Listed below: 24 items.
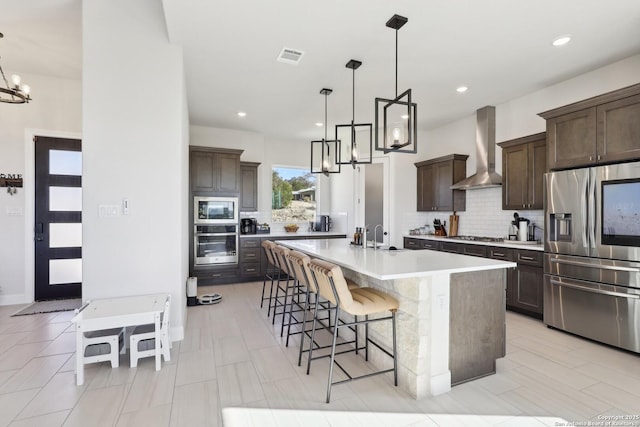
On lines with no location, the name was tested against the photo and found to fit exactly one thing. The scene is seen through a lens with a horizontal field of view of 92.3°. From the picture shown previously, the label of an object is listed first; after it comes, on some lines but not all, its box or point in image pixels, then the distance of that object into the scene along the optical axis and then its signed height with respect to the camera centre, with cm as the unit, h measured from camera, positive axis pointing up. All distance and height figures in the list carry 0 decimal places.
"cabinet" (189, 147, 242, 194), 546 +84
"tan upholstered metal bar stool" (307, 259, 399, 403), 217 -64
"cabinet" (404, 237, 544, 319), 371 -79
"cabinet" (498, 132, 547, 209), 402 +60
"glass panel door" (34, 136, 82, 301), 444 -2
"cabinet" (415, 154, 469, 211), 532 +60
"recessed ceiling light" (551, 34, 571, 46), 296 +171
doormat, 400 -122
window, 705 +48
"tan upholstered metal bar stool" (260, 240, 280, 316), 373 -46
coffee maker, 614 -20
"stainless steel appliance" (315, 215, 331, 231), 711 -20
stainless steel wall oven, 545 -51
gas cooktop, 452 -37
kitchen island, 220 -78
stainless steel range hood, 480 +105
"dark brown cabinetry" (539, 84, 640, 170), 290 +86
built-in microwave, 544 +11
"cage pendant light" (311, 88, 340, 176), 407 +133
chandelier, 315 +134
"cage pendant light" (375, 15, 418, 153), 255 +75
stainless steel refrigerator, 284 -39
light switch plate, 289 +5
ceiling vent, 324 +174
